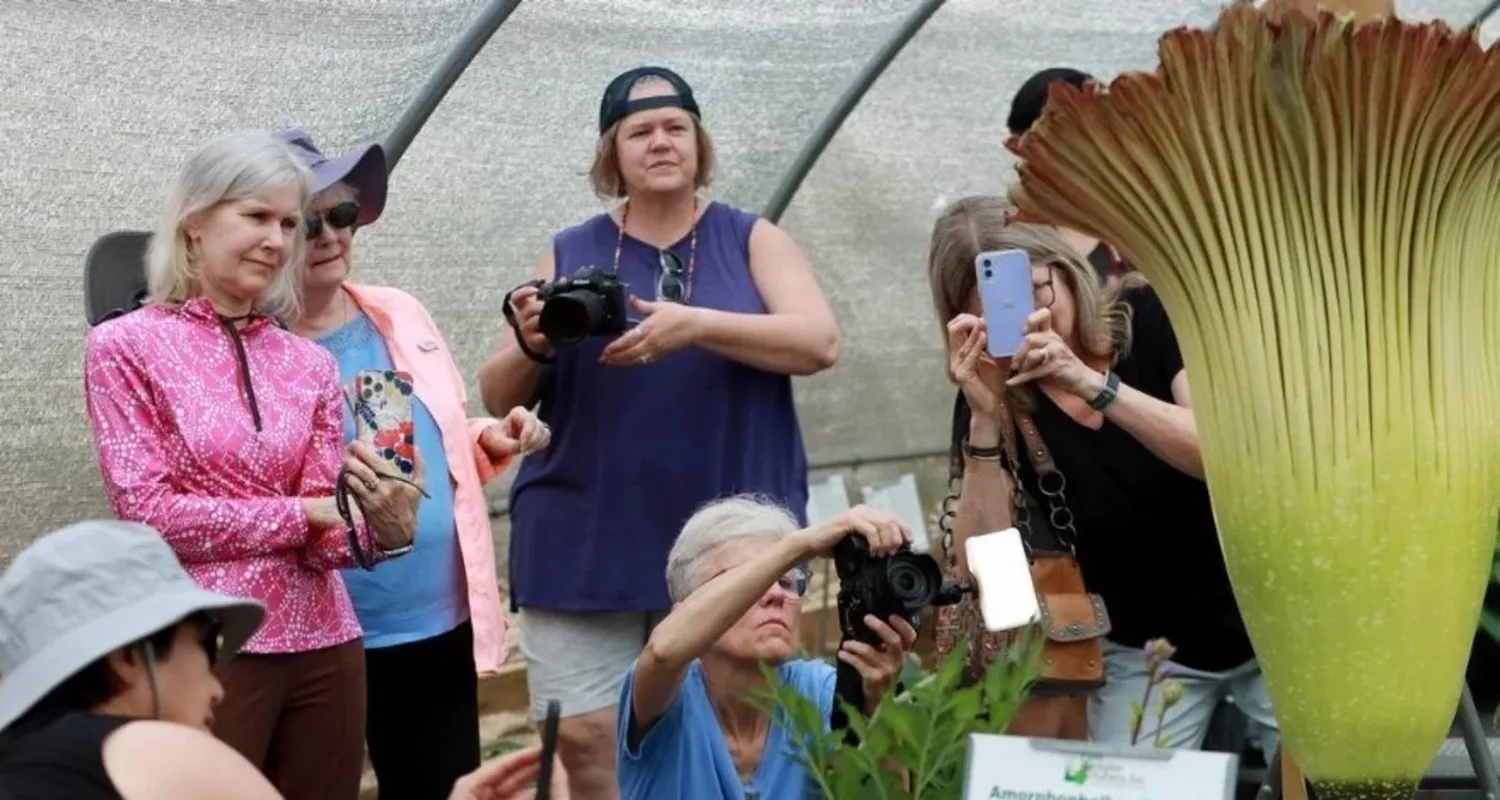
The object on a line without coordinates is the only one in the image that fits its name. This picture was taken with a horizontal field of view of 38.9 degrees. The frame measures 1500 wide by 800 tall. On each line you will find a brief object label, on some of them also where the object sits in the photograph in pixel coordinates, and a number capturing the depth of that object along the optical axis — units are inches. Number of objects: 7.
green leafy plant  94.7
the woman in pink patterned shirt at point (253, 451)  116.4
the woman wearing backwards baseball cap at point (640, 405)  143.6
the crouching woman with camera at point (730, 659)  115.0
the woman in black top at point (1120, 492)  135.3
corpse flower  75.2
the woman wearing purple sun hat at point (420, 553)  136.5
